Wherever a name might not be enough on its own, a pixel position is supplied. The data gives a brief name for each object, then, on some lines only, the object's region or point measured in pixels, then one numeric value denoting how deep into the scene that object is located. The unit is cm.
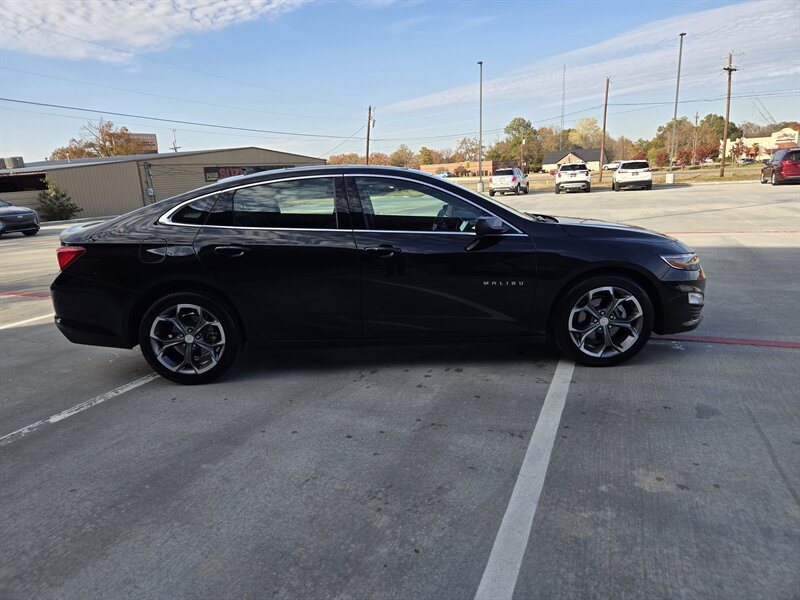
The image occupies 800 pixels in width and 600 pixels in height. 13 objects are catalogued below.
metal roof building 3766
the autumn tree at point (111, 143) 7269
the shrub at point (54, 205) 3584
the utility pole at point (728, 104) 4618
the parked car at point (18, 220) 1975
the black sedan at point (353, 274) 420
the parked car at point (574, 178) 3278
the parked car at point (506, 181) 3384
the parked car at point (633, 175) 3166
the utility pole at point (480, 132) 4409
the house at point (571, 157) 11406
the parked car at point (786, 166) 2658
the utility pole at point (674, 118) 4228
